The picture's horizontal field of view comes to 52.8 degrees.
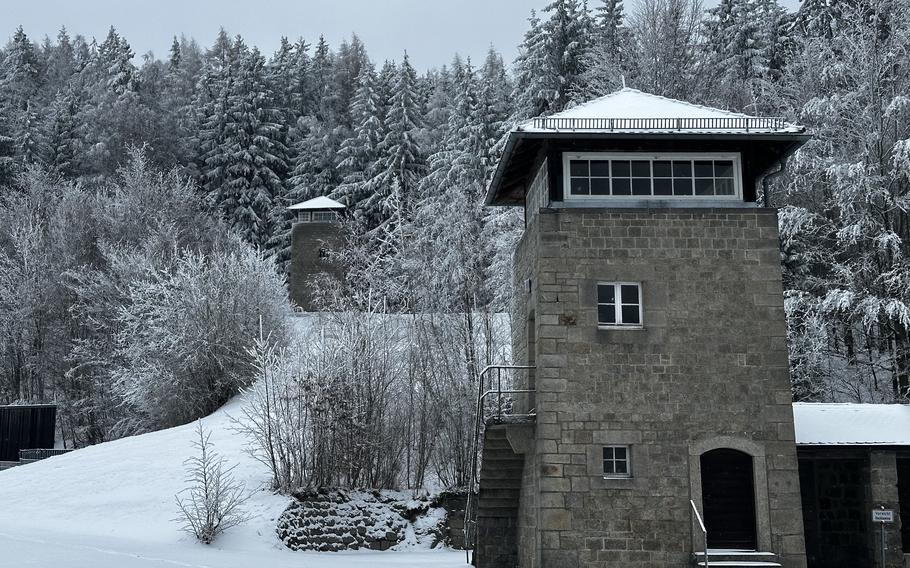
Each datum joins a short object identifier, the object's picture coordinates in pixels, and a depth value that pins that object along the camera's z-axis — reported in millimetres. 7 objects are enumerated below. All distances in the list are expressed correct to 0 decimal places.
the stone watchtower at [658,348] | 14719
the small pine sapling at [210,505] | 18359
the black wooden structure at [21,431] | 31125
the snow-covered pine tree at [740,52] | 33094
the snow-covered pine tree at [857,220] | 24828
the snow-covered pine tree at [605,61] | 30562
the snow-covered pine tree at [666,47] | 30938
